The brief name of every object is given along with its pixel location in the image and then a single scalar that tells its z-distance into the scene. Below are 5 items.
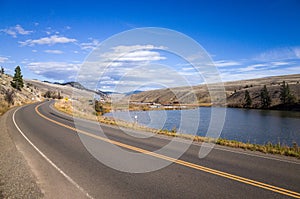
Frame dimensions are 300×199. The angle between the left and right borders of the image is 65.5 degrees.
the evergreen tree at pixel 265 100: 70.50
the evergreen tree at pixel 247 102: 75.31
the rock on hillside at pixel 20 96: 46.25
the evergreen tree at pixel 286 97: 63.94
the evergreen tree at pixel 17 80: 66.88
